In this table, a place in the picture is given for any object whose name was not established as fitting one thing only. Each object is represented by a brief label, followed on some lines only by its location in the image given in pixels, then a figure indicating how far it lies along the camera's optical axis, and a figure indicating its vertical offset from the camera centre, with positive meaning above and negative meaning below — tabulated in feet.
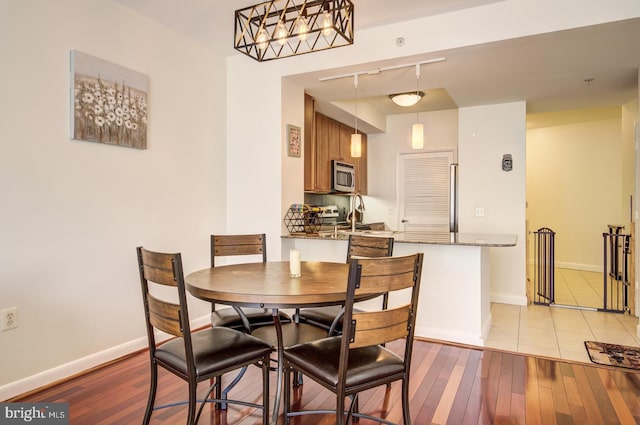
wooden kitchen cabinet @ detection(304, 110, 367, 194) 14.75 +2.38
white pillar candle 6.63 -0.89
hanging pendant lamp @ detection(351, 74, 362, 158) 11.60 +1.86
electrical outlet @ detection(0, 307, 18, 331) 7.24 -1.97
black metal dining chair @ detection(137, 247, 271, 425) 5.23 -1.99
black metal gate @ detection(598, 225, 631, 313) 13.74 -2.61
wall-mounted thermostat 15.08 +1.79
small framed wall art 12.12 +2.09
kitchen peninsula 10.11 -1.90
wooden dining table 5.35 -1.10
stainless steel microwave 16.60 +1.42
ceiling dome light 14.65 +4.08
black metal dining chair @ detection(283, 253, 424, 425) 4.90 -1.73
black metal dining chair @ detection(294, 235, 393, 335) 7.52 -0.95
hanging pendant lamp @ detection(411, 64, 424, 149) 10.73 +1.98
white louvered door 18.70 +0.92
